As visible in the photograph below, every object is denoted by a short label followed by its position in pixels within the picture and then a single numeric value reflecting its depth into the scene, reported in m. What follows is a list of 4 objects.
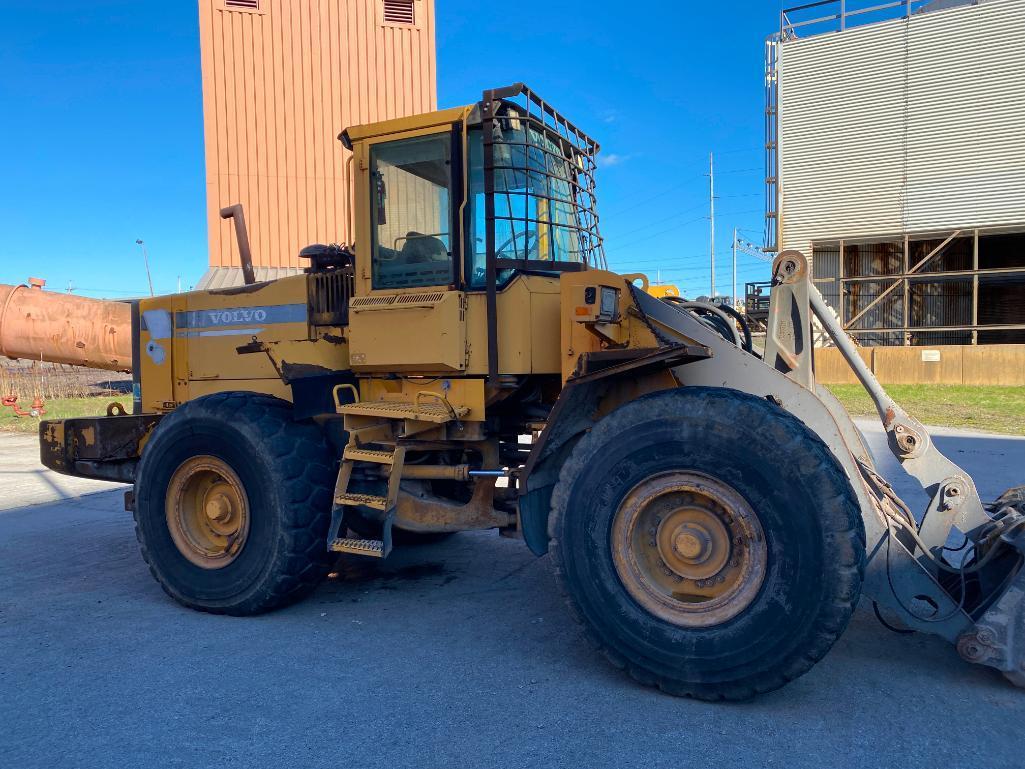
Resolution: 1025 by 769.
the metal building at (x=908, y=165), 22.95
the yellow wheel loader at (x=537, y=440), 3.37
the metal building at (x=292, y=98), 16.88
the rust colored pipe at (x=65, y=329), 9.07
